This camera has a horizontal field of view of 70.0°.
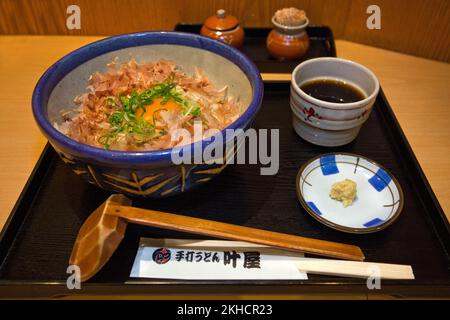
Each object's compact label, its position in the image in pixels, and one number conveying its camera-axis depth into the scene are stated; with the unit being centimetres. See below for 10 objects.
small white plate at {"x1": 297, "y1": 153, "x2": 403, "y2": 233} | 25
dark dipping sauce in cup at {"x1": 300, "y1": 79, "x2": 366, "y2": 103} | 32
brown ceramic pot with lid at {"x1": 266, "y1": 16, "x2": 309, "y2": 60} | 40
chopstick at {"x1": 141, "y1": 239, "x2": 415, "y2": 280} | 22
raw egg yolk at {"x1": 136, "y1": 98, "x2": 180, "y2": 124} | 27
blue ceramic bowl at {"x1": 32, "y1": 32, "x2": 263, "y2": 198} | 21
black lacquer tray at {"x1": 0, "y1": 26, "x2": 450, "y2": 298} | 21
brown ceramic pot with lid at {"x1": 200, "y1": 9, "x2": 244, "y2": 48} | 40
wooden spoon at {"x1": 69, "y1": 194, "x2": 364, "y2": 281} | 22
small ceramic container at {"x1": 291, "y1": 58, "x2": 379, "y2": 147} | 28
